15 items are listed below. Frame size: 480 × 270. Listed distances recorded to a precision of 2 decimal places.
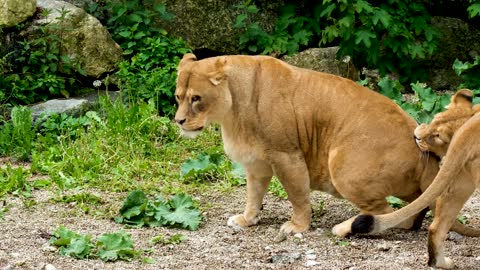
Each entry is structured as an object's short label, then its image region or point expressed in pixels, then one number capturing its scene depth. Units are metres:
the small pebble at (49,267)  11.56
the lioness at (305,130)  12.98
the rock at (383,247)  12.67
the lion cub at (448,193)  11.16
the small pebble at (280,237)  13.23
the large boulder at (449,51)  22.83
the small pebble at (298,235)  13.32
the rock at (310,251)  12.66
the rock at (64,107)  19.43
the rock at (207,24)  22.44
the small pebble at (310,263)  12.13
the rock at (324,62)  21.77
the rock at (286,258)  12.26
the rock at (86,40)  20.98
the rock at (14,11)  20.48
